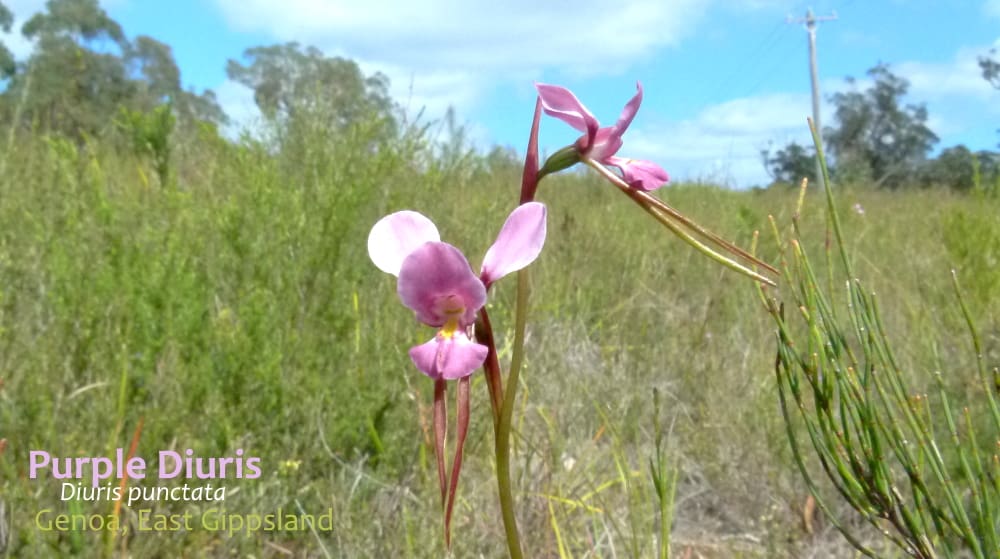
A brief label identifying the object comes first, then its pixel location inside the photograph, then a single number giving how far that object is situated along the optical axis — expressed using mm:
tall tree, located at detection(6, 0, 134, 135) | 12388
